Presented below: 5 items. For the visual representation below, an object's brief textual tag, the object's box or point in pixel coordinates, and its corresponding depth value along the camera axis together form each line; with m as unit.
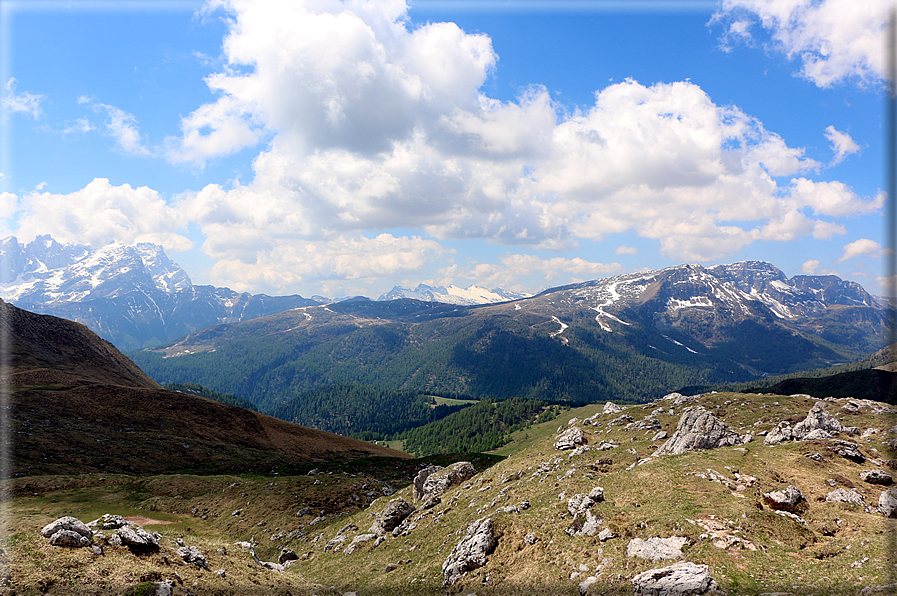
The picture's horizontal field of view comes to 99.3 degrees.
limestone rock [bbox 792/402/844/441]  46.88
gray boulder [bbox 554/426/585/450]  58.41
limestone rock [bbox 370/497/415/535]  46.80
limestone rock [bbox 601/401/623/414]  85.38
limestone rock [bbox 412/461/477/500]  54.97
